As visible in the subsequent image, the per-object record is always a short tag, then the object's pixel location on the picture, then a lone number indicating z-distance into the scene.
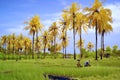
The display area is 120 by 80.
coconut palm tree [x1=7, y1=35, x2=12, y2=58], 77.06
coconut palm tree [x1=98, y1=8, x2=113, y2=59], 35.76
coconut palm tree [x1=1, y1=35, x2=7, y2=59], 77.19
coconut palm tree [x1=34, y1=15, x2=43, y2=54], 52.71
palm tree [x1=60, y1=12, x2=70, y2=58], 43.37
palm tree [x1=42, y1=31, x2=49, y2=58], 64.07
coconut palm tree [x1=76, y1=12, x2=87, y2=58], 42.09
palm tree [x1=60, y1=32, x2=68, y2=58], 57.44
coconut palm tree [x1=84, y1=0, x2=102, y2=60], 35.67
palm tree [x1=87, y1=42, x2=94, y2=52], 74.75
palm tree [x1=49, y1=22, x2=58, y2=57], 57.78
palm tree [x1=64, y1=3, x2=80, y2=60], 42.26
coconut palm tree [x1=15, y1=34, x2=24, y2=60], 75.56
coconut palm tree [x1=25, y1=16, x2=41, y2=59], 52.42
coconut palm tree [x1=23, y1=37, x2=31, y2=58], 74.31
